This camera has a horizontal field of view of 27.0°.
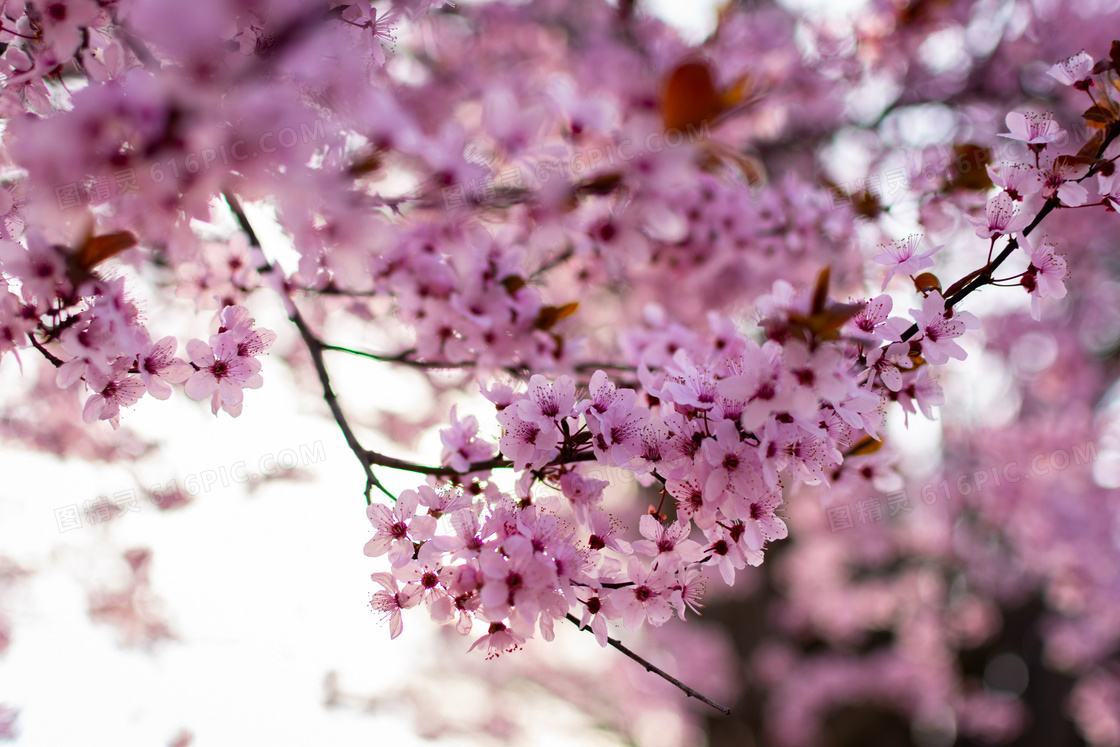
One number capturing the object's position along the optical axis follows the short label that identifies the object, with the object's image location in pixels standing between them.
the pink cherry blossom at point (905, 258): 0.78
